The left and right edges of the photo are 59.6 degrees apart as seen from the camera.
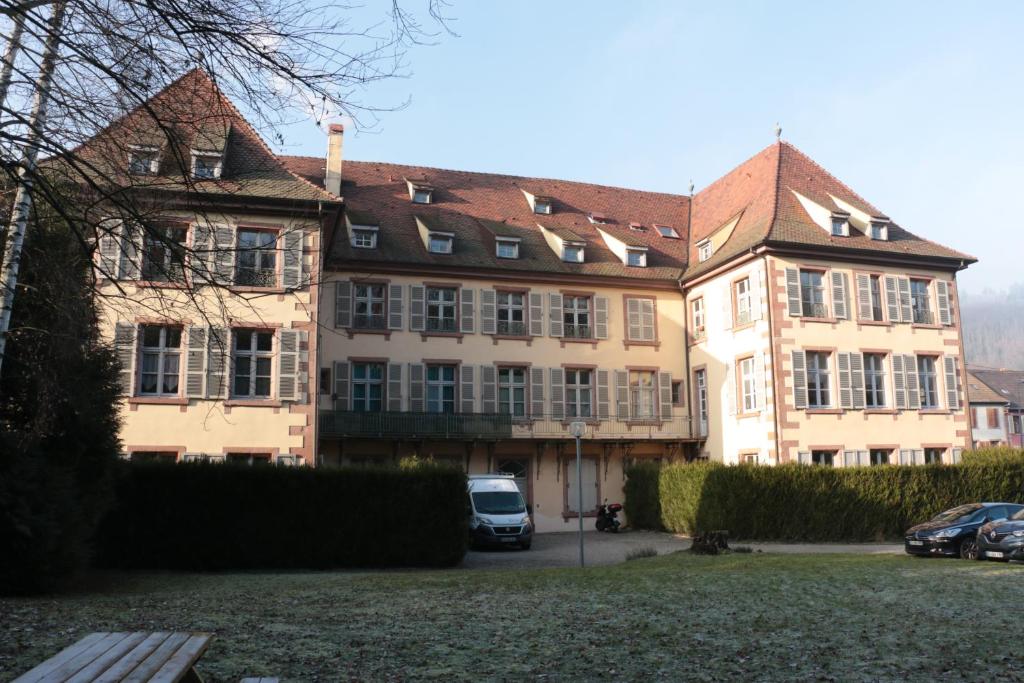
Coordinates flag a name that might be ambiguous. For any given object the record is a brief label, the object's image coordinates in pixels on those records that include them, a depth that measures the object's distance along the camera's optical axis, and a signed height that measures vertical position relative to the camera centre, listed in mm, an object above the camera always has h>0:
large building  29822 +4517
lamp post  18297 +728
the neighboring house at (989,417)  68562 +3367
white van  24109 -1311
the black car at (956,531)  19703 -1548
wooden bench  4227 -979
